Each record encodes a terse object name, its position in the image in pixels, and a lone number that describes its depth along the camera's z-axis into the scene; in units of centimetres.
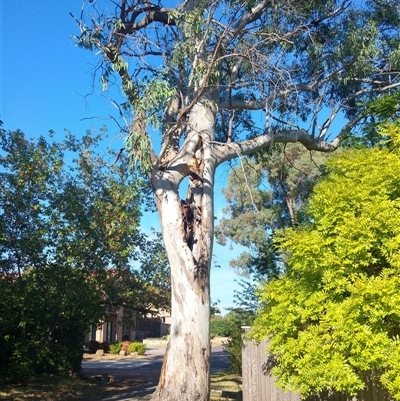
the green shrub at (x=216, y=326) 4871
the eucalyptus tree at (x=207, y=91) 991
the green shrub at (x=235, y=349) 1714
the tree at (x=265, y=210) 1510
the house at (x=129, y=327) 2155
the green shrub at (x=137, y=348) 4109
